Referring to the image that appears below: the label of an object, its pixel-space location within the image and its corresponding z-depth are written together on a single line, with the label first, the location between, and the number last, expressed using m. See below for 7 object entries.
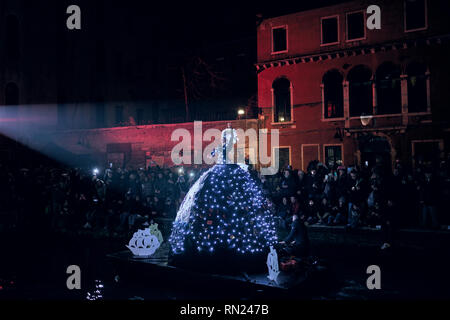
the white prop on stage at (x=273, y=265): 7.06
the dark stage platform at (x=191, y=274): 6.96
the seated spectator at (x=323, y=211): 12.92
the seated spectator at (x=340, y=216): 12.53
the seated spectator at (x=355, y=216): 12.02
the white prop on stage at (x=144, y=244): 8.96
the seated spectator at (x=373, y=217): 11.59
